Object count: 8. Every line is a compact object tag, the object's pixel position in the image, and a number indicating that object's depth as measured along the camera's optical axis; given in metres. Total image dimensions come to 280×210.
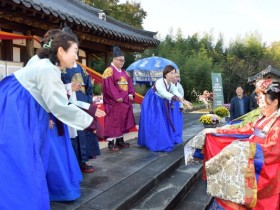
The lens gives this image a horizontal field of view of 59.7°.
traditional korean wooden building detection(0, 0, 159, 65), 4.21
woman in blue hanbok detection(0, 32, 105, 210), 1.93
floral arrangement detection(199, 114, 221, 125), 5.72
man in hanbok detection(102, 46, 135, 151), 4.46
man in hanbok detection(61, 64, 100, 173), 3.17
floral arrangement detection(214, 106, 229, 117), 6.37
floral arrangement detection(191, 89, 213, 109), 10.43
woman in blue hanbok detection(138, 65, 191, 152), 4.63
